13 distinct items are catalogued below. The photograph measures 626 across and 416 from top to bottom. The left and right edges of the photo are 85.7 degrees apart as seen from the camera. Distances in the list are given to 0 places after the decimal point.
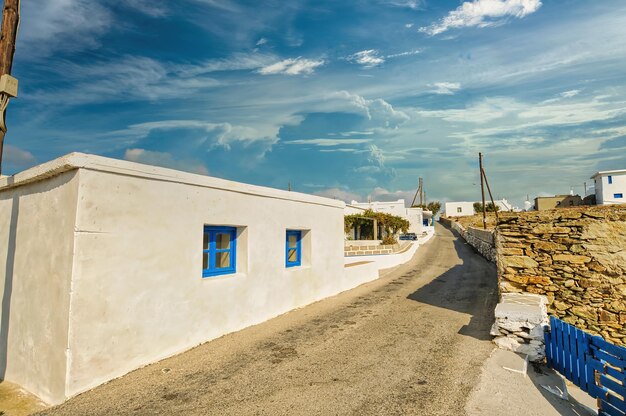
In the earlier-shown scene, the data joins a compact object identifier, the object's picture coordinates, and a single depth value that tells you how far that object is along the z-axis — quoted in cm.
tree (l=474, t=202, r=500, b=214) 6158
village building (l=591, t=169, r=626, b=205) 3678
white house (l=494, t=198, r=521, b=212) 6556
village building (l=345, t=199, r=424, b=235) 4559
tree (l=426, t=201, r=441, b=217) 6893
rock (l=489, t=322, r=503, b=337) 606
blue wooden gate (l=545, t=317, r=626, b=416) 397
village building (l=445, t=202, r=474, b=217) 6950
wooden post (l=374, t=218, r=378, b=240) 2980
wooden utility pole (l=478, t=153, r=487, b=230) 3409
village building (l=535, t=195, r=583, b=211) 4442
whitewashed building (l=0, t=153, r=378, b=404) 444
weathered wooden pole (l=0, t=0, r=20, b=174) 467
